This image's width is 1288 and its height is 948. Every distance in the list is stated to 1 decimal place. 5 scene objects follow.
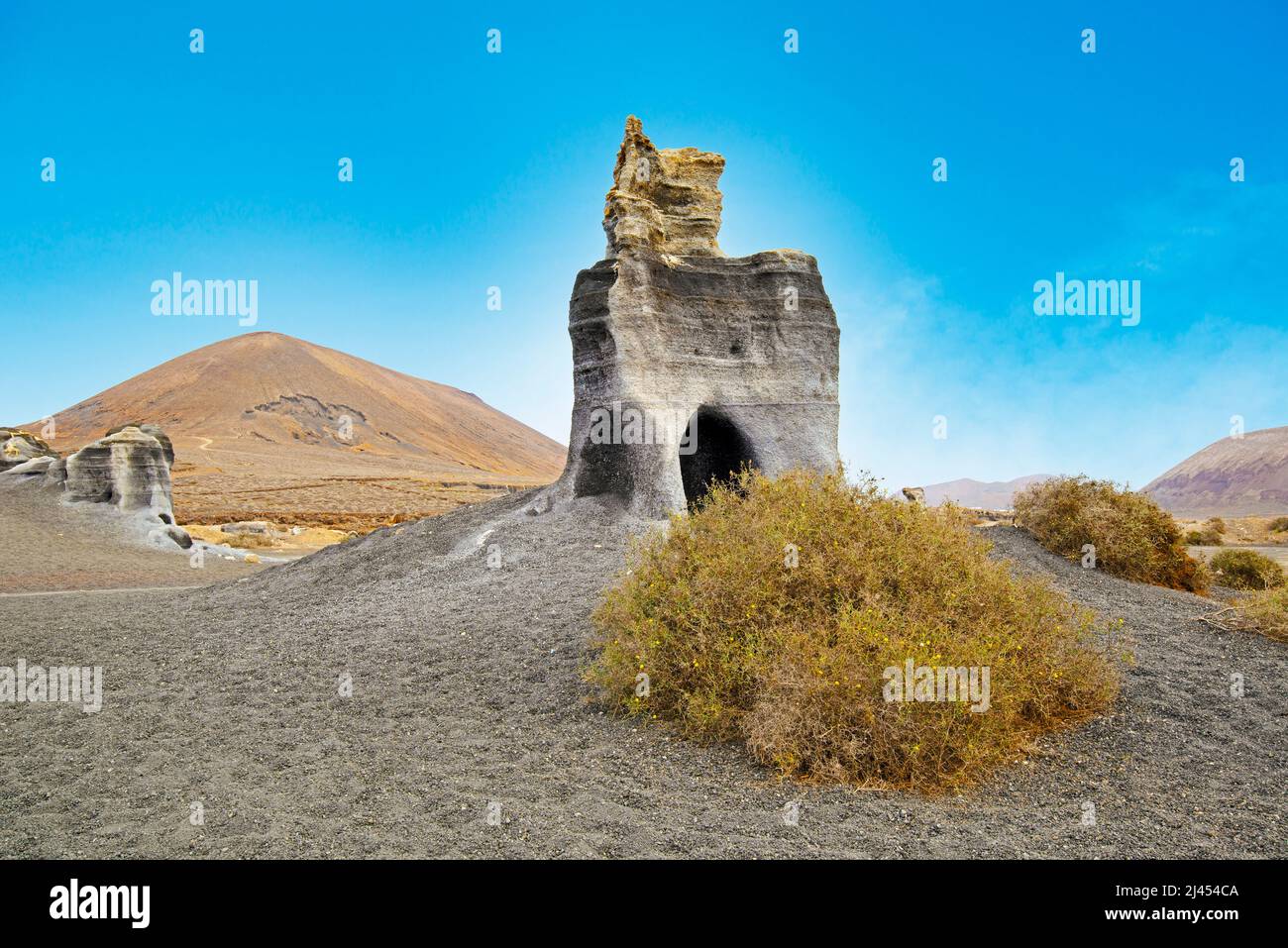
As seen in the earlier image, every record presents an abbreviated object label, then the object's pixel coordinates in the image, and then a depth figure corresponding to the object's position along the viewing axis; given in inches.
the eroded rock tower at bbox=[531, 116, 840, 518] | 534.6
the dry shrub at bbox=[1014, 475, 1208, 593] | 545.6
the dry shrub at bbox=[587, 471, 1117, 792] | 215.0
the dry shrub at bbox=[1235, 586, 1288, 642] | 360.2
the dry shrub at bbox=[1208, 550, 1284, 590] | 653.9
